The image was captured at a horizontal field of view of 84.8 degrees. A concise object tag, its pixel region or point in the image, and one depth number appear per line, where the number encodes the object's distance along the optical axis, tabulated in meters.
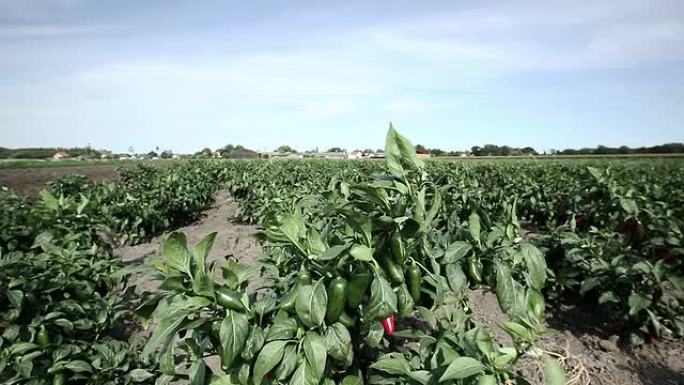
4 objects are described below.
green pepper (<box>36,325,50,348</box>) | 2.17
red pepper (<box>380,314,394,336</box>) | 1.26
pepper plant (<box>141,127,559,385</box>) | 1.07
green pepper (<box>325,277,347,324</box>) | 1.10
